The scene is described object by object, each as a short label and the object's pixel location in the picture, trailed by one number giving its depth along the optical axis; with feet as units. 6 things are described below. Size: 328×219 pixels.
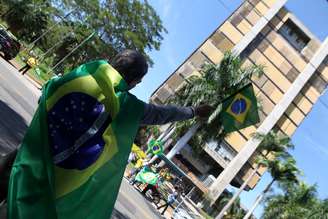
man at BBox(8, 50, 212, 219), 9.23
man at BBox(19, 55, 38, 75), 92.87
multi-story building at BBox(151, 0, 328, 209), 211.00
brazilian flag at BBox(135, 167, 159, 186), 63.67
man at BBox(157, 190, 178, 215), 63.46
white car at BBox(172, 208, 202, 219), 65.72
